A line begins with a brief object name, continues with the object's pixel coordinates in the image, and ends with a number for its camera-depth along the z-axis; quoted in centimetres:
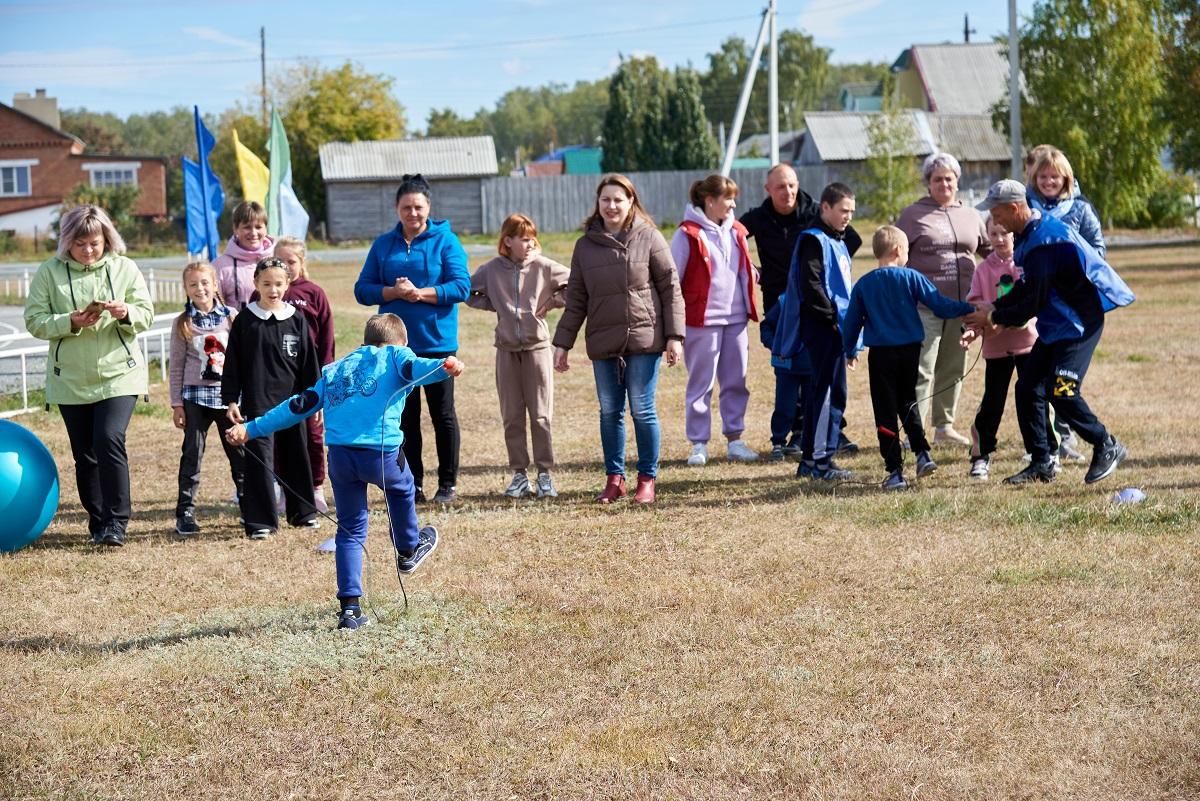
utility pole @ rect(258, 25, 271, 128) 7200
